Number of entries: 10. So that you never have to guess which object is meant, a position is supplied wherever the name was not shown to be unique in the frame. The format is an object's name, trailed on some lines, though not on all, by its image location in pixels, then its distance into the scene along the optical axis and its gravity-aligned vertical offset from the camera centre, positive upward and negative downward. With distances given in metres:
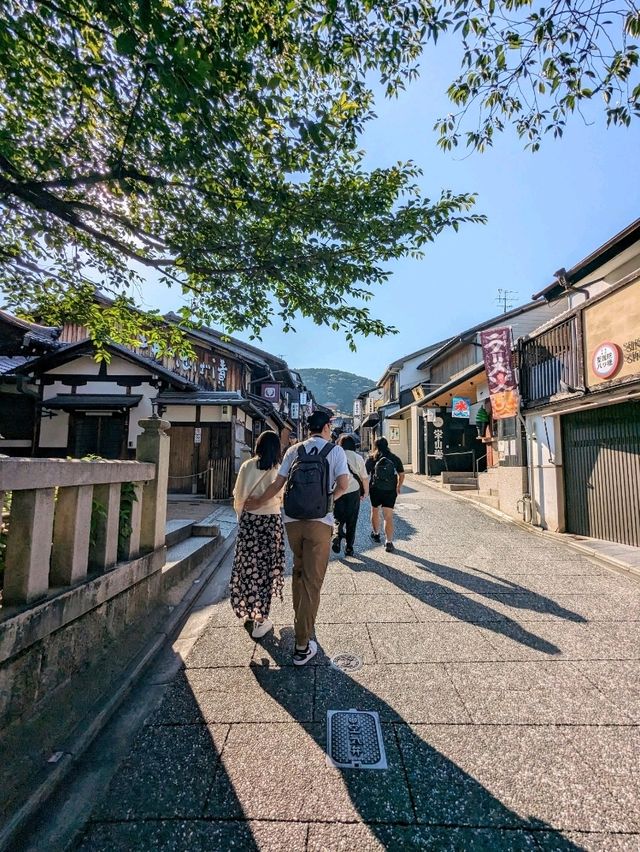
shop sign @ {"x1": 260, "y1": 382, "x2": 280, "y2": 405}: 21.55 +3.81
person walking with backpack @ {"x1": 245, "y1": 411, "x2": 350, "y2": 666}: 3.45 -0.54
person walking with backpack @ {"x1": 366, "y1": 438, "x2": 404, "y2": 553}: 6.97 -0.28
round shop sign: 7.13 +1.96
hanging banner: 10.48 +2.48
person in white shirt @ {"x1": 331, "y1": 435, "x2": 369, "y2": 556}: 6.48 -0.71
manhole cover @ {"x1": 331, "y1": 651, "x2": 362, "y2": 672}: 3.38 -1.72
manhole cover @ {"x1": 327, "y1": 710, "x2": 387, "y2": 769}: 2.34 -1.74
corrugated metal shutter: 7.24 -0.10
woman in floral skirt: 3.91 -0.85
